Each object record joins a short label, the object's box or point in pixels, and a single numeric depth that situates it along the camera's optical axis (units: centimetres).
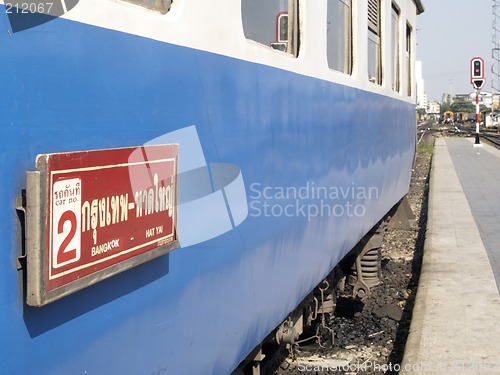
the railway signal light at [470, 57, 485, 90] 2483
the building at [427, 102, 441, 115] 14325
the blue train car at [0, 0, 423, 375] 125
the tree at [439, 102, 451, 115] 13465
